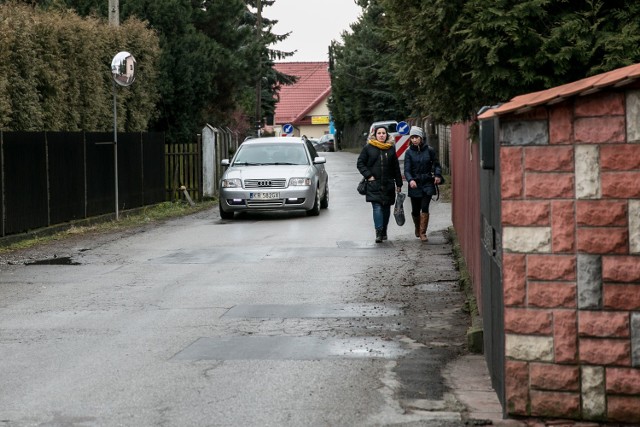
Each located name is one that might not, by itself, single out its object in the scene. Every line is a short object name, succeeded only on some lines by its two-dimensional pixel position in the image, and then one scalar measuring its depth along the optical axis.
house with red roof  118.19
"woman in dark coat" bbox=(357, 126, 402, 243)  18.48
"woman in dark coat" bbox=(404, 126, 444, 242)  18.20
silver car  23.75
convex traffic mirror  24.64
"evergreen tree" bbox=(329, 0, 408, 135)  68.56
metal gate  6.86
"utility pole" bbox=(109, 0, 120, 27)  27.16
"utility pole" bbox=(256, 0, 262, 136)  59.47
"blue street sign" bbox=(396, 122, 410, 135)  36.50
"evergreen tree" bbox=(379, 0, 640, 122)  10.77
